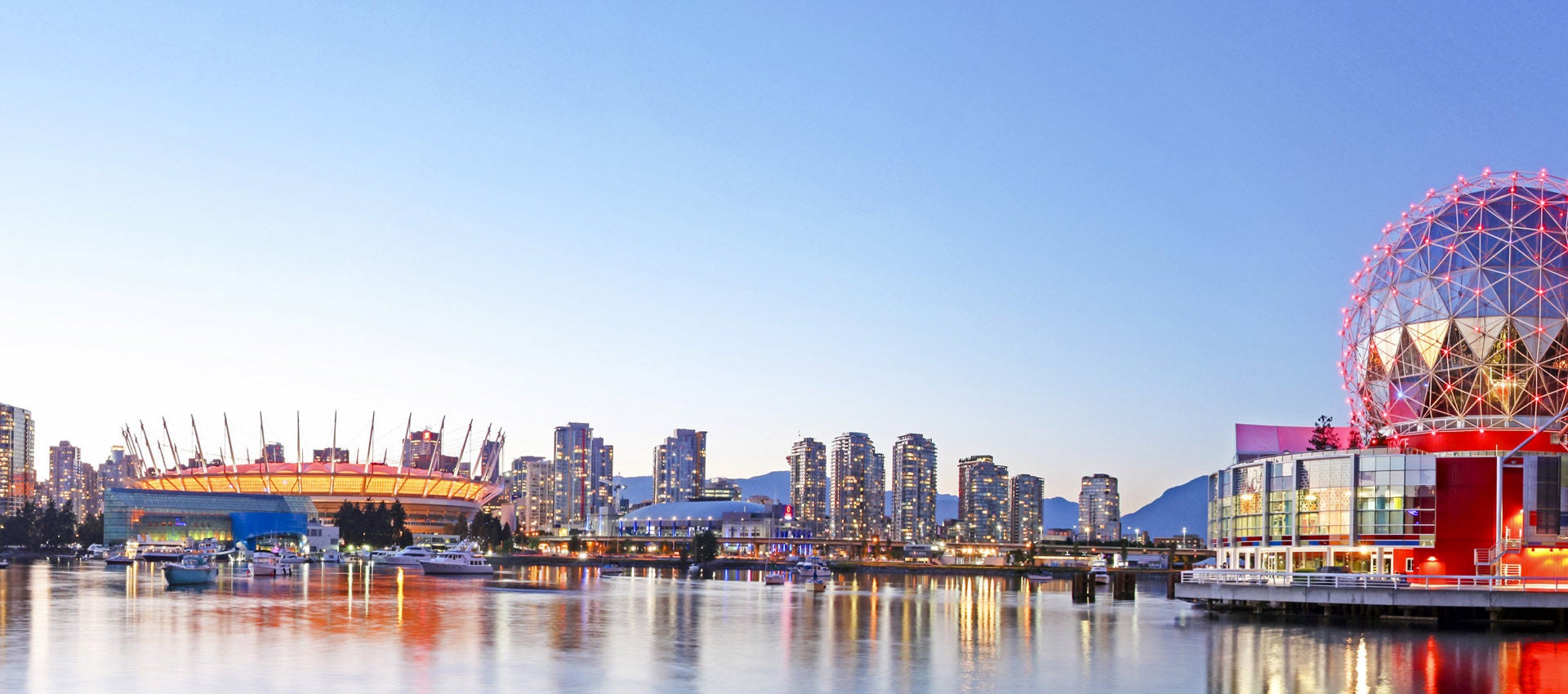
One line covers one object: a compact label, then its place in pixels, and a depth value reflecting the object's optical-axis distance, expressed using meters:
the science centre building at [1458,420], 86.25
